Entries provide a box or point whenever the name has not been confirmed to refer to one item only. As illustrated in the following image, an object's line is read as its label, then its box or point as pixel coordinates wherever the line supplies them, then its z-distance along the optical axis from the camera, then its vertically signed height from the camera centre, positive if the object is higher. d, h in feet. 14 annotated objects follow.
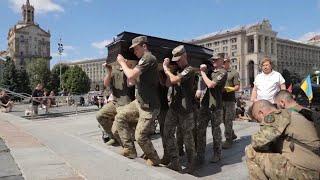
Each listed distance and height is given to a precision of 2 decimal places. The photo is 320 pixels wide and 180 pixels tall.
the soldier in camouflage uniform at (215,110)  14.31 -0.94
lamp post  151.07 +26.63
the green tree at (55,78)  224.61 +14.08
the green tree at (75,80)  230.25 +12.34
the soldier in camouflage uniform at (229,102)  17.10 -0.62
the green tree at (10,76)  186.39 +13.37
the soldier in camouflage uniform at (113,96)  15.56 -0.14
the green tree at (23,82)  189.27 +9.30
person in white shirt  14.81 +0.57
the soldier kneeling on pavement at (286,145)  7.65 -1.57
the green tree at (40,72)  218.16 +18.56
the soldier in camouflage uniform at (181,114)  12.63 -1.00
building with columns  295.41 +54.51
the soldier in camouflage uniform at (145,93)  12.02 +0.02
